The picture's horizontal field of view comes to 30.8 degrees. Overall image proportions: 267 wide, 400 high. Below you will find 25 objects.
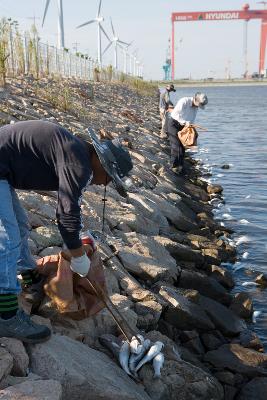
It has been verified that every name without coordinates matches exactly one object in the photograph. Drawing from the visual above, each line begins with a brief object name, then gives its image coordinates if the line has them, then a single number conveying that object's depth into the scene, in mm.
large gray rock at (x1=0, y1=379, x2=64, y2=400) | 2250
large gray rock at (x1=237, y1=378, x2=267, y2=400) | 3479
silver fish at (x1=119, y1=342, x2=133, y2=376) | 3055
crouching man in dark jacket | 2652
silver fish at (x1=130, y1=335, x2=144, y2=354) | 3084
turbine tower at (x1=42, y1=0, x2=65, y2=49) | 21609
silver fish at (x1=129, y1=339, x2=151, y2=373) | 3061
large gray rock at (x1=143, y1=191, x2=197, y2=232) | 6973
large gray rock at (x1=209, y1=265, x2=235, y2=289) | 5566
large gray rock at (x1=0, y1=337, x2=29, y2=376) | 2547
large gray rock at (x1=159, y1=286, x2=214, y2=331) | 4039
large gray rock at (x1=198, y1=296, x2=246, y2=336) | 4363
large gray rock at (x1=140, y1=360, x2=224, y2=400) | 3064
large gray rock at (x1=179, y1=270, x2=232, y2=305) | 4918
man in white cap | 8758
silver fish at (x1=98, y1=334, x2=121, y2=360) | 3121
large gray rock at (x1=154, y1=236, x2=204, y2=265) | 5480
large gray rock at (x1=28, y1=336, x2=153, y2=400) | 2635
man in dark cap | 11955
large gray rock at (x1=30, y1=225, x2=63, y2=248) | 3939
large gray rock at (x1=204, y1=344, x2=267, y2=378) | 3740
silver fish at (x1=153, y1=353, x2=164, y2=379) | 3045
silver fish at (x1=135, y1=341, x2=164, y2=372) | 3060
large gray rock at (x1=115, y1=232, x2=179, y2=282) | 4434
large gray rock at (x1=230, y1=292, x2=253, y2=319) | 4898
